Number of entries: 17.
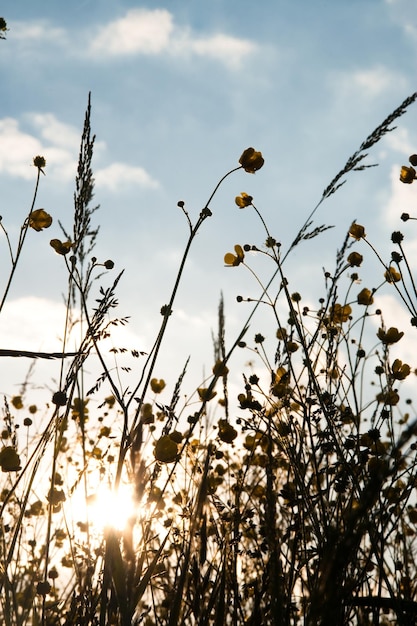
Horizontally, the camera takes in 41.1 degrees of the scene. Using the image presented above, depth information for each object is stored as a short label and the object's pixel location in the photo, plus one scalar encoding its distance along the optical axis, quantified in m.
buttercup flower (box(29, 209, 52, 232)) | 2.24
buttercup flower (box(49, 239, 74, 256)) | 2.12
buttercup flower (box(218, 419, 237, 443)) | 2.41
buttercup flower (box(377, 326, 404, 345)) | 2.52
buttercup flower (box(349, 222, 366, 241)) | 2.58
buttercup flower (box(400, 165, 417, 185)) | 2.42
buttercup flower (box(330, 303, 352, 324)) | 2.79
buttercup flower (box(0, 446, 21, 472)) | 1.63
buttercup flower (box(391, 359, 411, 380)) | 2.38
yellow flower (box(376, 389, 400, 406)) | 2.19
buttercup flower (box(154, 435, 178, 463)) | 1.52
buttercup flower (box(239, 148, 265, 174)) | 2.22
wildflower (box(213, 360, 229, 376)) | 1.42
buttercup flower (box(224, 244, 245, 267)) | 2.75
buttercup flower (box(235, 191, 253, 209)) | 2.67
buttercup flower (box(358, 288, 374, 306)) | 2.73
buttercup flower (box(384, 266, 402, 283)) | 2.52
